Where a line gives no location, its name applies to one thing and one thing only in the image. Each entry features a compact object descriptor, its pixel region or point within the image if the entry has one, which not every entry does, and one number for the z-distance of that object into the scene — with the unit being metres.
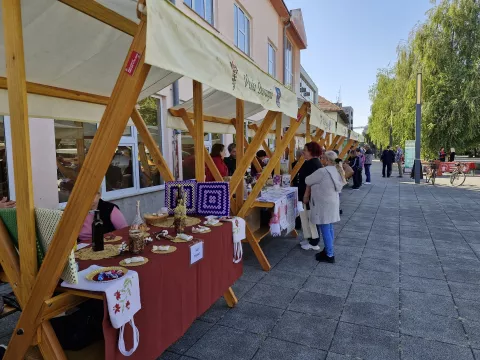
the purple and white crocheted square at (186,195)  3.76
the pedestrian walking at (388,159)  17.28
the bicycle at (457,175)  14.52
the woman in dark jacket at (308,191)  5.09
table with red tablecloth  2.05
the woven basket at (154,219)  3.38
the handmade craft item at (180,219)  2.98
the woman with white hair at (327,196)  4.57
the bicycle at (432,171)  14.45
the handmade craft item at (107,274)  1.92
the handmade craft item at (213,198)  3.62
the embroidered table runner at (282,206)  4.79
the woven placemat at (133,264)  2.18
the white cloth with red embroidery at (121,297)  1.79
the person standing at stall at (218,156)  6.18
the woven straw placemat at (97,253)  2.34
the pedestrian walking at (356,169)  13.08
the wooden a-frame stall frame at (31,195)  1.68
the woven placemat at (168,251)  2.42
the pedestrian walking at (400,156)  17.57
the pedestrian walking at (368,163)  14.90
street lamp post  14.50
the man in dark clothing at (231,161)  7.58
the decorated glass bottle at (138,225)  2.54
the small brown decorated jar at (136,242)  2.40
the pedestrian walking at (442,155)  17.53
